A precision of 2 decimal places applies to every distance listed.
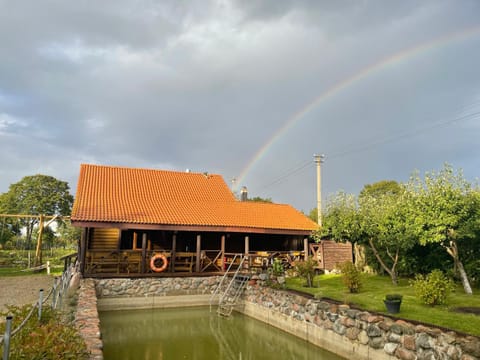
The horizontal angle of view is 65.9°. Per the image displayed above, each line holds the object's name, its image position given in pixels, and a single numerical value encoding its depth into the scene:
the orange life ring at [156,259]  14.63
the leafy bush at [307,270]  12.86
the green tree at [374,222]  12.33
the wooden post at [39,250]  21.00
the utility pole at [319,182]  26.45
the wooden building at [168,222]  14.69
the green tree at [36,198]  38.62
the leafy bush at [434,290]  8.55
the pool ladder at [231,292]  13.74
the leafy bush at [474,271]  11.26
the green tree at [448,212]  10.16
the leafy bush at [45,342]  4.42
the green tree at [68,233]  42.07
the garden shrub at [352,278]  11.23
